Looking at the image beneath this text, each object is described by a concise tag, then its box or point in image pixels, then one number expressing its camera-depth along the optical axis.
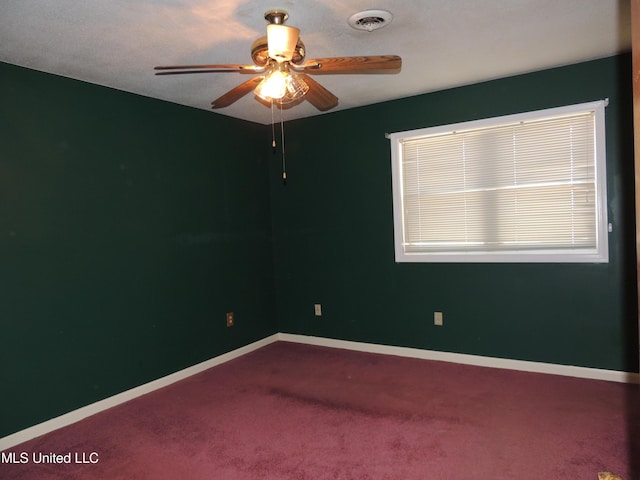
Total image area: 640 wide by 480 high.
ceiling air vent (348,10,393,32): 2.29
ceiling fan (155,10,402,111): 2.12
